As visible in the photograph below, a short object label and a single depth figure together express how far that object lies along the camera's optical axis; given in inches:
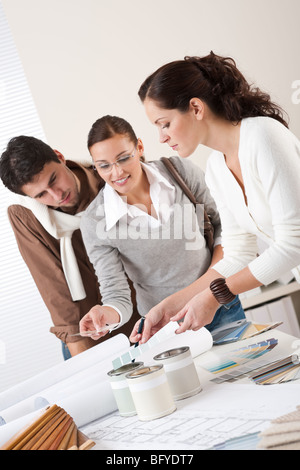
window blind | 143.1
